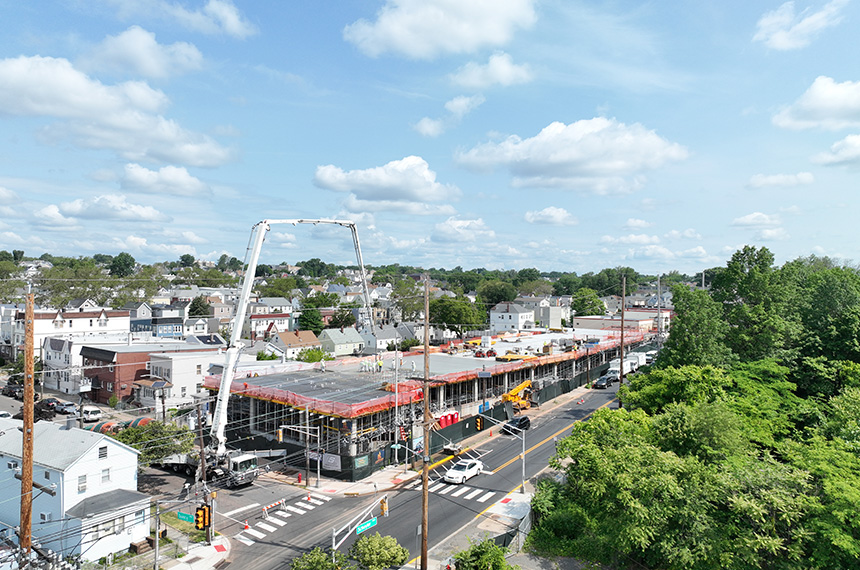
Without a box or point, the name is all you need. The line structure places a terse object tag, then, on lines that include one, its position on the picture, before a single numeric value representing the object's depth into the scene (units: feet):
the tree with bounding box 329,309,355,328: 359.05
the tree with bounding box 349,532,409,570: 64.59
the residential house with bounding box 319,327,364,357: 318.24
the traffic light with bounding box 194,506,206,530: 70.54
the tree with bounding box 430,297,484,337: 354.33
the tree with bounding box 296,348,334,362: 235.20
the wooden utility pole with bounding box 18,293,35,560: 55.11
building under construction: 118.62
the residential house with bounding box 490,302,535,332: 404.98
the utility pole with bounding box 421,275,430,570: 66.33
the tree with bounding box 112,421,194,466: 107.14
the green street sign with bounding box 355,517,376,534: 75.56
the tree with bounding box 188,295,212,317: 407.44
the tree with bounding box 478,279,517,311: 515.91
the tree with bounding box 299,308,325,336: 350.84
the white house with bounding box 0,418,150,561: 79.61
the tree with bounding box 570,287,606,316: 477.77
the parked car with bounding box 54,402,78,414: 169.09
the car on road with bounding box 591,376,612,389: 217.23
